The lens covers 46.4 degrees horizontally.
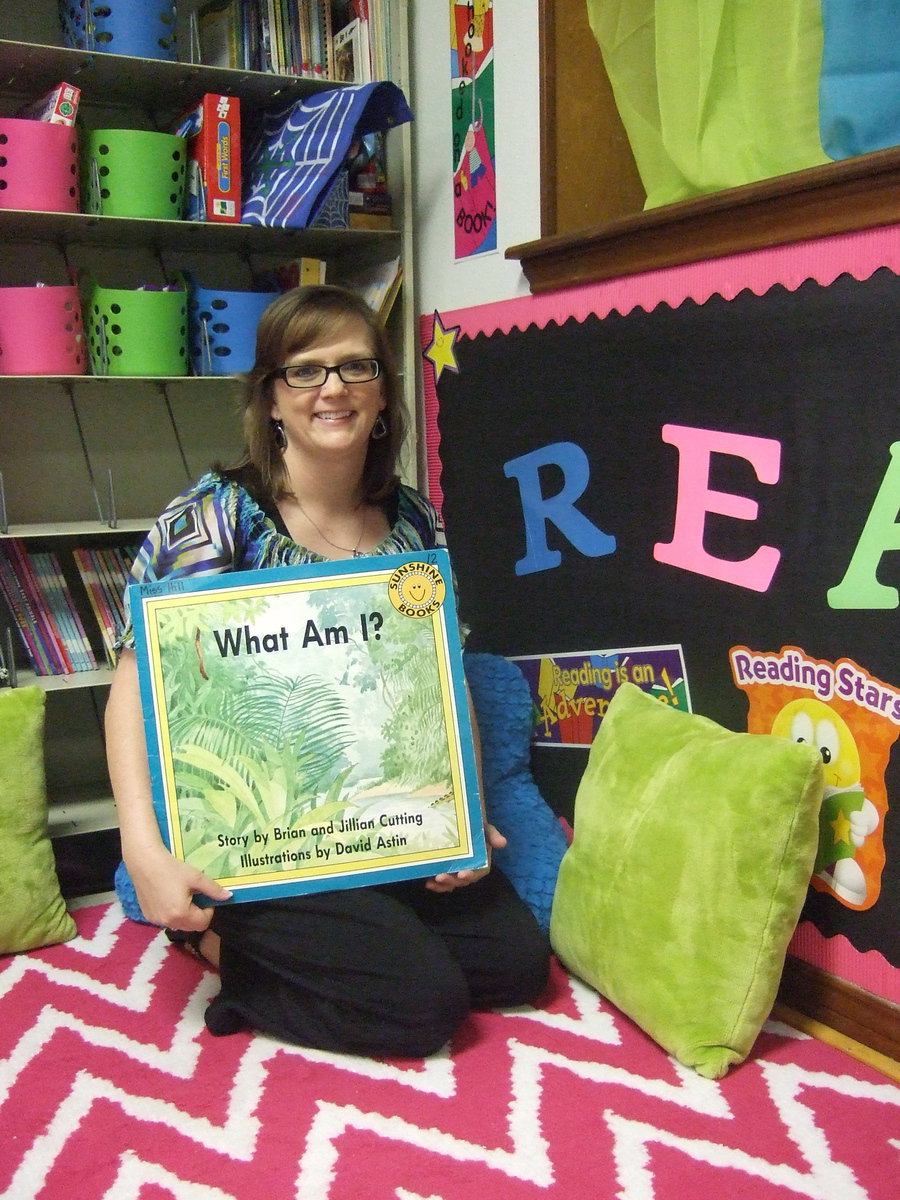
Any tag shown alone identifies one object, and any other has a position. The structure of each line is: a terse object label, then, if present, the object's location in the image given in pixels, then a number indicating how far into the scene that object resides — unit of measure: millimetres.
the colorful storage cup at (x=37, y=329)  1891
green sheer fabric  1363
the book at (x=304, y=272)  2148
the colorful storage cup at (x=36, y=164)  1824
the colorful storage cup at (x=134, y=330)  1970
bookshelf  2021
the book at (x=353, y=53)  2119
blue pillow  1690
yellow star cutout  2092
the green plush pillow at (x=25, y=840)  1661
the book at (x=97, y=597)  2096
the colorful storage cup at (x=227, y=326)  2070
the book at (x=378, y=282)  2168
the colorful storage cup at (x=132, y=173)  1910
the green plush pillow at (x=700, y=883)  1296
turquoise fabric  1239
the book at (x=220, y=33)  2068
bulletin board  1317
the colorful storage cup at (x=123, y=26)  1902
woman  1358
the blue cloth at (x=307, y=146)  1962
